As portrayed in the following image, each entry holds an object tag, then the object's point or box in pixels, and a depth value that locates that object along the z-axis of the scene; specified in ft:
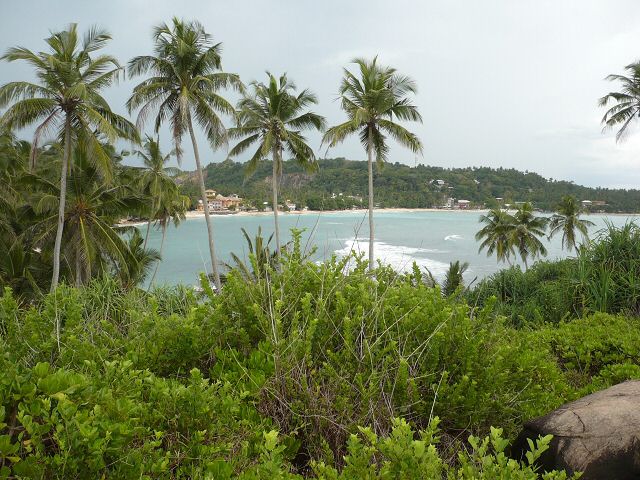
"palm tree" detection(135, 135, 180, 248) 82.99
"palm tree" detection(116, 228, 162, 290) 62.28
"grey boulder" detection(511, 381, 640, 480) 7.35
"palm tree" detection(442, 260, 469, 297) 53.79
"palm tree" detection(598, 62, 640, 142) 75.92
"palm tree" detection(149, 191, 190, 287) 85.71
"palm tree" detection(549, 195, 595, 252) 102.53
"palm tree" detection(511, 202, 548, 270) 102.63
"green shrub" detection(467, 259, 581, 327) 25.31
